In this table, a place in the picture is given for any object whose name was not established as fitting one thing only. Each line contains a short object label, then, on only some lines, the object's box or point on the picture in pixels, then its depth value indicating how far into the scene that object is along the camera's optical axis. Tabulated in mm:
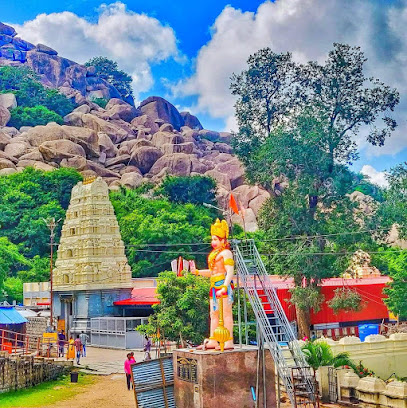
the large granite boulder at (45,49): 124938
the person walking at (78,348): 26562
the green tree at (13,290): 48469
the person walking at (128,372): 20609
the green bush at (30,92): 99125
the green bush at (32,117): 91500
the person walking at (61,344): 28925
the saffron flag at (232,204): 14890
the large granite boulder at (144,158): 82562
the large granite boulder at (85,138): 78562
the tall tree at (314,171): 30578
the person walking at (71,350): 27322
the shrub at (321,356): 18578
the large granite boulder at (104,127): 90200
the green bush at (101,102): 112375
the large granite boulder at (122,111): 102438
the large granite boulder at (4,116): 89250
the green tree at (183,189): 70375
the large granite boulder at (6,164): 71125
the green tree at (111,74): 131375
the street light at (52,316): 35806
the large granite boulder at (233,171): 84750
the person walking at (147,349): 25681
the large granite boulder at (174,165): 80875
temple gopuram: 36594
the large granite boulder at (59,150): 73500
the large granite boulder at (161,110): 109438
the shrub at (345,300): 30406
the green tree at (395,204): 29938
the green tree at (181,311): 24875
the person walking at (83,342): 29659
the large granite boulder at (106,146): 84312
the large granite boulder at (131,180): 74688
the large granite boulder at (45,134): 78000
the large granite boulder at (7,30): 126662
